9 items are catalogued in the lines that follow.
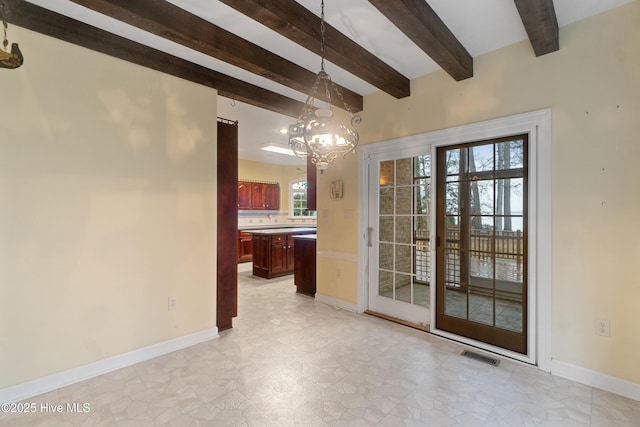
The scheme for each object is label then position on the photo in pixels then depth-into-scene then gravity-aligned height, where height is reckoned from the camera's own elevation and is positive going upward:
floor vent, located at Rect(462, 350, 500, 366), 2.52 -1.26
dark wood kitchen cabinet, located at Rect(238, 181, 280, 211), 7.42 +0.49
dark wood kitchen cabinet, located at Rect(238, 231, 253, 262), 7.01 -0.79
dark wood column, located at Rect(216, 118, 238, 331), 3.21 -0.09
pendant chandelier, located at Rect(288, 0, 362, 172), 2.09 +0.57
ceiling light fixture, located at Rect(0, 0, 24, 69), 1.06 +0.57
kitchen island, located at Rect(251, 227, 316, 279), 5.53 -0.73
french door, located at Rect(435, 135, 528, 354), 2.59 -0.25
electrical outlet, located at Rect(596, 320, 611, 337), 2.14 -0.83
